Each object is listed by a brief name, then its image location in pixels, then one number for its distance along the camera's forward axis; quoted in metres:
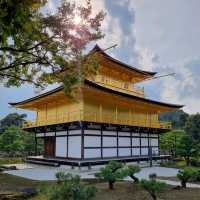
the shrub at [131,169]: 12.99
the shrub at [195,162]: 26.32
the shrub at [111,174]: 12.34
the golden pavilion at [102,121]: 22.48
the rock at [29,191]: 10.81
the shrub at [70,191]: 7.82
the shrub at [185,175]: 13.09
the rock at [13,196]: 9.86
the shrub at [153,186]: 9.77
